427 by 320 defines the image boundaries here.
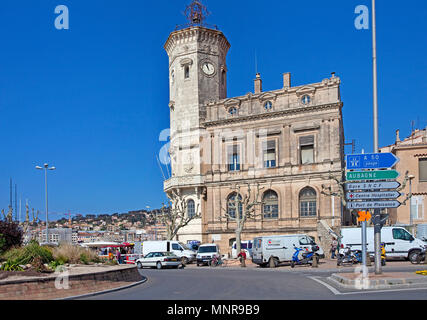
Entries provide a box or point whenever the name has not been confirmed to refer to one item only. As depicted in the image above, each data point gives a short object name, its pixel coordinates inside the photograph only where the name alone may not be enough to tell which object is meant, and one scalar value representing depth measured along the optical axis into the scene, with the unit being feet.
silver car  113.50
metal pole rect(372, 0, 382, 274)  54.49
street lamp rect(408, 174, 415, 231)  144.66
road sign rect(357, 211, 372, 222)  55.62
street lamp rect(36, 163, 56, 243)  130.64
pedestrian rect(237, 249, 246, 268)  112.27
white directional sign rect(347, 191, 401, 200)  55.16
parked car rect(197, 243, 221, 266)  122.01
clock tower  175.94
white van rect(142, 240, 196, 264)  133.69
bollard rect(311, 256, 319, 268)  93.66
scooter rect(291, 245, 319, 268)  99.45
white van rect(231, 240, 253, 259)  137.28
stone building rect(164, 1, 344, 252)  153.28
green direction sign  55.06
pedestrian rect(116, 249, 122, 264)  123.03
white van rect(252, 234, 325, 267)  104.01
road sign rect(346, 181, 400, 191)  55.42
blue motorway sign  55.26
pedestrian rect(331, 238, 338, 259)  120.42
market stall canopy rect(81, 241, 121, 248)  157.51
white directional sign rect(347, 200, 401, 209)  54.90
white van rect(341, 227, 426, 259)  95.35
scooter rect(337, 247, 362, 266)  91.09
